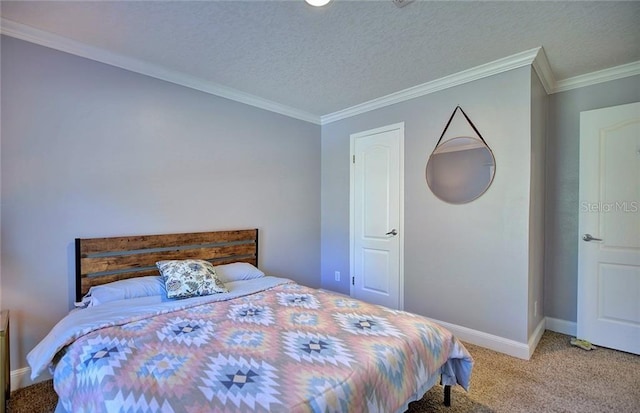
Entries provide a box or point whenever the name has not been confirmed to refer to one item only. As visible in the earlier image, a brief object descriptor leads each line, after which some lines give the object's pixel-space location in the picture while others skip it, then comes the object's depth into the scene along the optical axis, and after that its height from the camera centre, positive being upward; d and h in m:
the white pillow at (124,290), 2.10 -0.63
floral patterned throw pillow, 2.22 -0.57
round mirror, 2.69 +0.33
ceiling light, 1.78 +1.19
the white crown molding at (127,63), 2.04 +1.15
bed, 1.13 -0.69
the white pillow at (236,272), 2.74 -0.63
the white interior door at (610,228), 2.55 -0.21
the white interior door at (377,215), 3.33 -0.13
